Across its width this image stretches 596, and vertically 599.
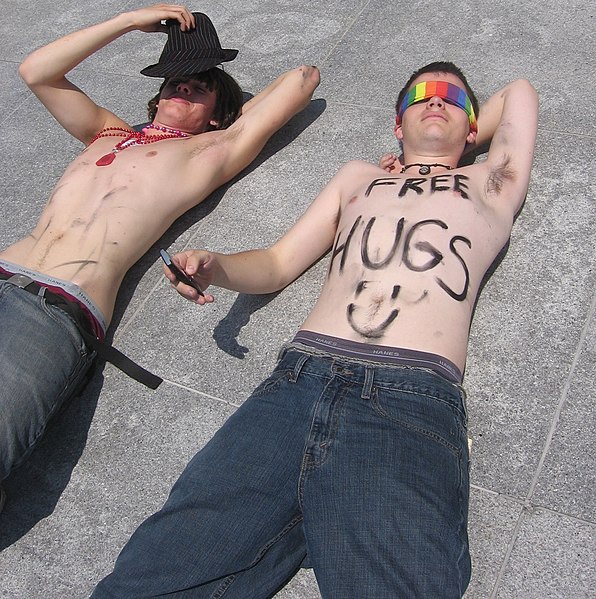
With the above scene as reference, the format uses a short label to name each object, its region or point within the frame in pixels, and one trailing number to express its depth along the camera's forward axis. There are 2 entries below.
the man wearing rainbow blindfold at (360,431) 1.95
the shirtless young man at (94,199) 2.50
